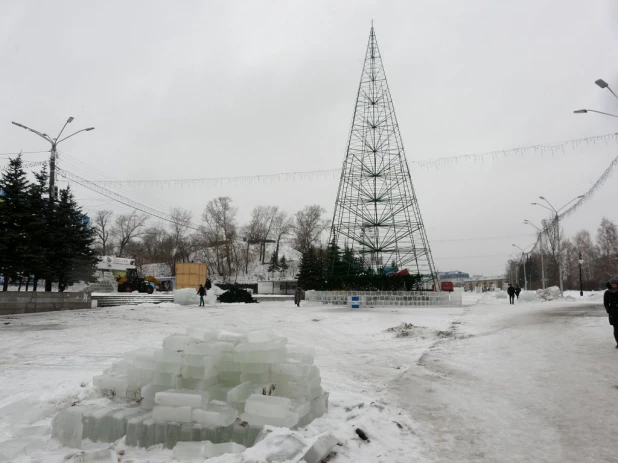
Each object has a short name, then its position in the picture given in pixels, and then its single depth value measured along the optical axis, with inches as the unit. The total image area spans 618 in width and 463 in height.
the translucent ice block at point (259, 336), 207.0
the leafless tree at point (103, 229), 3284.9
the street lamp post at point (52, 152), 859.1
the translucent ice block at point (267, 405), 175.6
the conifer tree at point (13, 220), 842.8
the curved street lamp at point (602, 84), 546.9
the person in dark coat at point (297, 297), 1065.4
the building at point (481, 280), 6233.8
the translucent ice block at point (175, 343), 211.5
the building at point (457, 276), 5526.6
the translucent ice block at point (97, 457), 163.0
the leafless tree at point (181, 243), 3127.0
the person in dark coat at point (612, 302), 375.9
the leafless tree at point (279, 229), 3251.0
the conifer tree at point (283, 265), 3048.7
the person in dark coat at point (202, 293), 1114.1
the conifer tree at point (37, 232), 893.2
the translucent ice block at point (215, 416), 174.6
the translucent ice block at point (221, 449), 163.2
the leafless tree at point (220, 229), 2891.2
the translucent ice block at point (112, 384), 221.9
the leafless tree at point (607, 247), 2649.4
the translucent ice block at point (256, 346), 199.8
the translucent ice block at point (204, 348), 197.0
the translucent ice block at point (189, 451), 163.5
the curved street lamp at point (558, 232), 1486.2
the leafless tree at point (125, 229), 3351.4
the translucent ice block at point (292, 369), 200.5
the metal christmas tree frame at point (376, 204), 1049.5
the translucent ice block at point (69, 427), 185.2
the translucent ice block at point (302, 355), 220.7
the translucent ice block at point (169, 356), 199.0
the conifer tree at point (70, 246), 1059.3
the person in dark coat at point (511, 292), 1260.6
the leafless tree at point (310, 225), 2947.8
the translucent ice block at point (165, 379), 196.1
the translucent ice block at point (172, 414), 178.4
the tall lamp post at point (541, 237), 1943.4
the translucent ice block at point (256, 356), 199.3
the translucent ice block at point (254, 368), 199.6
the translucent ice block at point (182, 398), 179.3
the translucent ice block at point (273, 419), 174.6
